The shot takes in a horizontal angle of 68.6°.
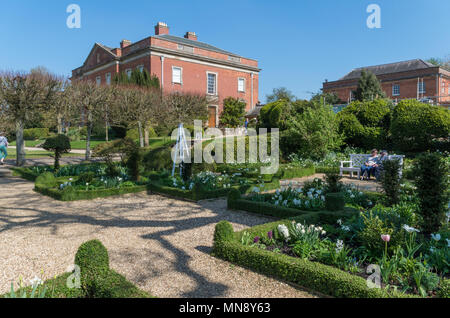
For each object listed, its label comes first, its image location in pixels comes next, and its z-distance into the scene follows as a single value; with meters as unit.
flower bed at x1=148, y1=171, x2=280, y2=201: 8.15
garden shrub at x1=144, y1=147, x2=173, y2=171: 12.48
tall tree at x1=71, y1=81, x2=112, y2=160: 18.62
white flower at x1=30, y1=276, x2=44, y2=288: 2.68
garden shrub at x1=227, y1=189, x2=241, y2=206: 7.11
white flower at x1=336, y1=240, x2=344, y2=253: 3.83
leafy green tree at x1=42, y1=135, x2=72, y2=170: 11.07
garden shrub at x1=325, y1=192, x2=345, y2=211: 5.76
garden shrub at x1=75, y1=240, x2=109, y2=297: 2.94
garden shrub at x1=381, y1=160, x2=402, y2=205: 6.42
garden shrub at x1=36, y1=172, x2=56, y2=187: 9.33
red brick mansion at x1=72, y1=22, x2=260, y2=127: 29.70
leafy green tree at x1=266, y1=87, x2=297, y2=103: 55.61
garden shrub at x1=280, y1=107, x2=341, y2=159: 15.23
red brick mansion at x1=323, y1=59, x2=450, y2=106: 34.34
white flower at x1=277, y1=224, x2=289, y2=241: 4.41
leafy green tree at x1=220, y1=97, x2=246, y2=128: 29.41
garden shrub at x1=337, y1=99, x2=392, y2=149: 16.25
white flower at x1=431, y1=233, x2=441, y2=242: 3.83
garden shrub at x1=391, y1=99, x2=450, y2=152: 14.24
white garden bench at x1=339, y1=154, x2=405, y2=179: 11.75
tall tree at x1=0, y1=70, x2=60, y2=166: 14.47
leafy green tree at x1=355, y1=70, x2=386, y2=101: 32.81
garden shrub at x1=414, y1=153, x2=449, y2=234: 4.80
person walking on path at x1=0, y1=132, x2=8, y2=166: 15.59
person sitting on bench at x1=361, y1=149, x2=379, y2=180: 11.10
